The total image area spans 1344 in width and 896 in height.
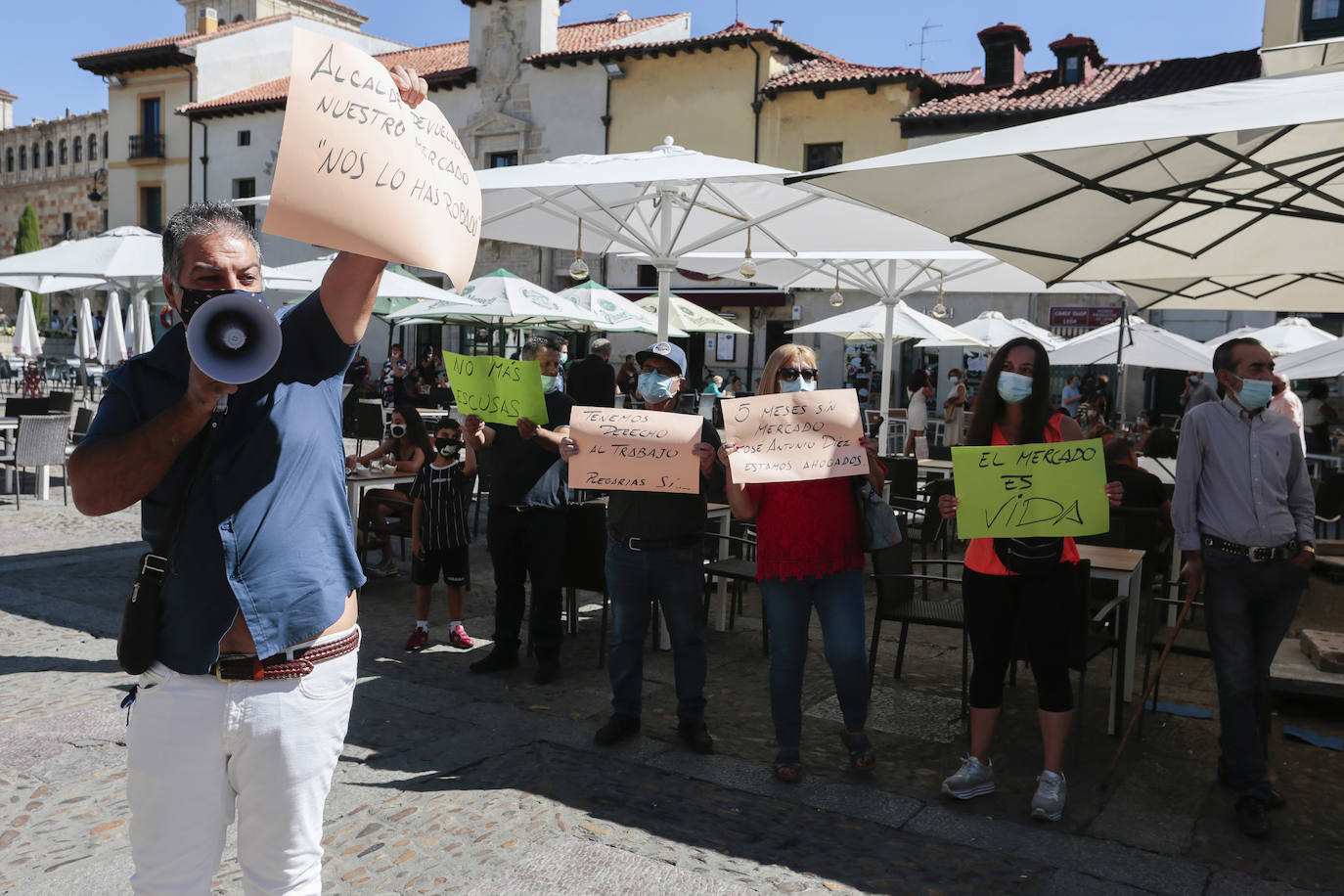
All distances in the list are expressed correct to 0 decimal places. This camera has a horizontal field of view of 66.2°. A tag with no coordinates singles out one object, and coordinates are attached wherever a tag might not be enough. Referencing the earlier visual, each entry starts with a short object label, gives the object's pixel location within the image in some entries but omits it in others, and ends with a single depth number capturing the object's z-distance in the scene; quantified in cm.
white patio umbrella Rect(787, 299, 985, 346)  1399
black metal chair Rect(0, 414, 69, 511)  1021
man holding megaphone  189
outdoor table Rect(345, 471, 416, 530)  748
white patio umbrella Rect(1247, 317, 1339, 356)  1577
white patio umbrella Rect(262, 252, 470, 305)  1203
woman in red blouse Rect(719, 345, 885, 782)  421
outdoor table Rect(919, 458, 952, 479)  1029
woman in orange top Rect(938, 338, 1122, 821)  399
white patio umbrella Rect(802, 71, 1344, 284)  333
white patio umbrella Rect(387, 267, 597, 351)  1321
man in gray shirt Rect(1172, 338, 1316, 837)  400
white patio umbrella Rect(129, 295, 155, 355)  1291
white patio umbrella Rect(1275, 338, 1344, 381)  1051
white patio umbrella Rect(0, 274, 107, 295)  1413
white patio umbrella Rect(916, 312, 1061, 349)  1800
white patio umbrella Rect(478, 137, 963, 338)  668
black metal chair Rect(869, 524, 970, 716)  532
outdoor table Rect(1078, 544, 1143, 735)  487
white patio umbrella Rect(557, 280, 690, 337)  1492
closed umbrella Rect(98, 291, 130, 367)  1585
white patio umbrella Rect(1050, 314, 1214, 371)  1352
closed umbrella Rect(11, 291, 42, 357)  2180
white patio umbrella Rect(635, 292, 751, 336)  1584
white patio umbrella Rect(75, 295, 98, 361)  2081
